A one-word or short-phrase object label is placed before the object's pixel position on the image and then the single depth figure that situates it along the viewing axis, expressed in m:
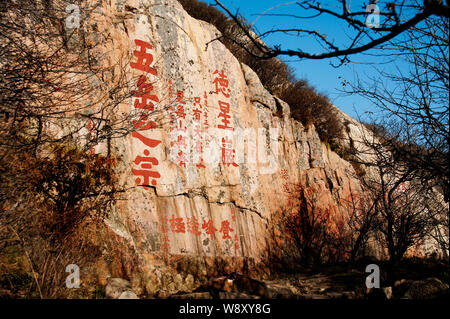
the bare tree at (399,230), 7.41
